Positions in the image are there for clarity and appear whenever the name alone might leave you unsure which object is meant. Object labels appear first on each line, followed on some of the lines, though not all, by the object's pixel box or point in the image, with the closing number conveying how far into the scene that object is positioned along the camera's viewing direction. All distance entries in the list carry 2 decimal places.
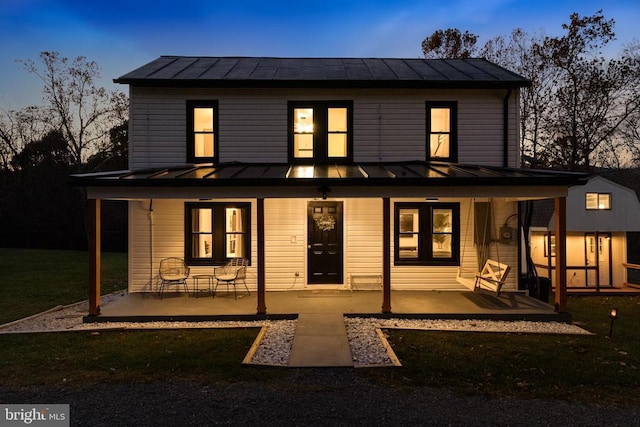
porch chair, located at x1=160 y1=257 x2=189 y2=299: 9.97
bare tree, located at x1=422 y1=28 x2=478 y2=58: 22.94
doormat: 9.66
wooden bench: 10.30
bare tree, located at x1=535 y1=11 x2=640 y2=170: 19.20
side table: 10.17
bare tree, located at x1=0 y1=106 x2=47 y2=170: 25.84
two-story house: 10.24
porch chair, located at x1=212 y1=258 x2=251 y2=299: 9.64
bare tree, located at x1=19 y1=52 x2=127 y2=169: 22.03
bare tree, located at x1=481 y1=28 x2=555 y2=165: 20.36
